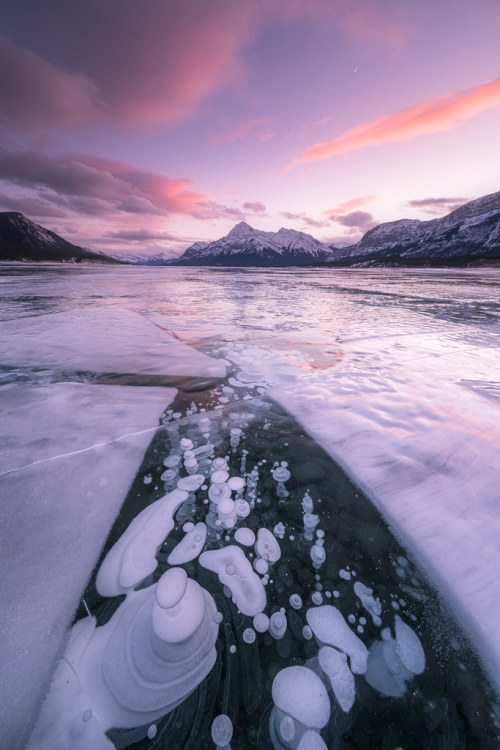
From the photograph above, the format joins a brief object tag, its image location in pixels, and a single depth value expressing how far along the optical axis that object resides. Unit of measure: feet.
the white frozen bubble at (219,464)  6.56
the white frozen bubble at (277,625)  3.80
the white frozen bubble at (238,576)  4.15
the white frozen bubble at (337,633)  3.65
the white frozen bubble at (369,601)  3.99
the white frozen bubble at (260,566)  4.53
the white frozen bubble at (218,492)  5.79
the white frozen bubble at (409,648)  3.54
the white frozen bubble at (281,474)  6.31
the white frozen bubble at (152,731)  3.01
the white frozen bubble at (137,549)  4.31
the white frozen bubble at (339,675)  3.32
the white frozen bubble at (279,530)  5.09
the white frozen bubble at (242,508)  5.43
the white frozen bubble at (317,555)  4.66
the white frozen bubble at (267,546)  4.78
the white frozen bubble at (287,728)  3.12
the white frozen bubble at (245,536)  4.95
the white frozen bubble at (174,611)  3.53
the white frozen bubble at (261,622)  3.85
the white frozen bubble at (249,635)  3.74
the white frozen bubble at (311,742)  3.07
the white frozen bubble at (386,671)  3.36
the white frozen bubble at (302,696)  3.24
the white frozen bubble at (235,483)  6.07
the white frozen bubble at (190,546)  4.69
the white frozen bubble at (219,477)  6.22
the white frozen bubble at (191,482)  6.01
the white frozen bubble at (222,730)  3.06
